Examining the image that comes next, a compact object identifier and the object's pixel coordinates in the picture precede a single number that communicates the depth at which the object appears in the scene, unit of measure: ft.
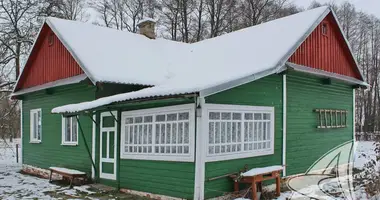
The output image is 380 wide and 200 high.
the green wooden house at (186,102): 26.48
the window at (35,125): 46.83
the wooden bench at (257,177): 26.26
